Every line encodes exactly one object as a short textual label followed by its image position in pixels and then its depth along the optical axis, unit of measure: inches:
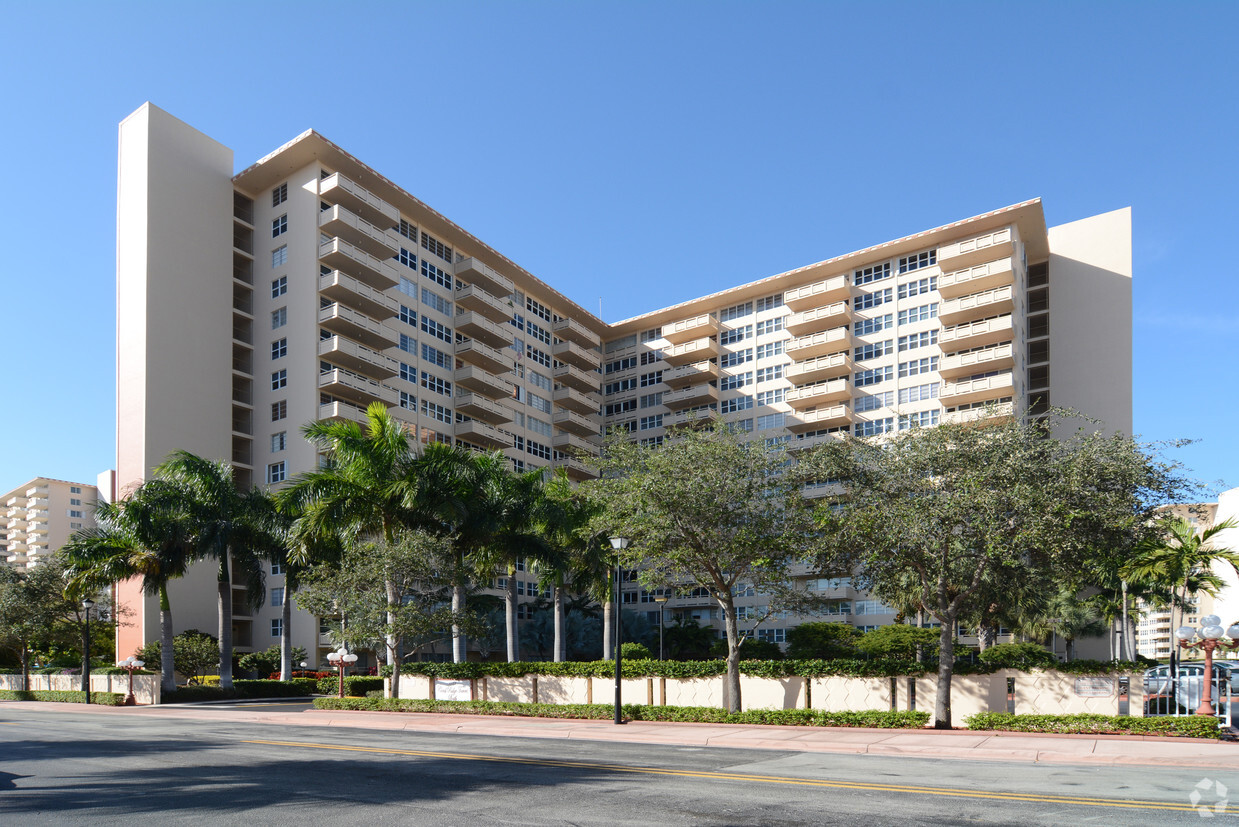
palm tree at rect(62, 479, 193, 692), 1697.8
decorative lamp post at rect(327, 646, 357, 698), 1486.2
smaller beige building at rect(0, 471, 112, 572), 6884.8
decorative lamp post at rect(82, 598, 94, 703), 1892.0
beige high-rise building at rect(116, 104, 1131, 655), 2684.5
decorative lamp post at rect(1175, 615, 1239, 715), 888.3
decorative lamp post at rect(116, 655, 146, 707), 1817.2
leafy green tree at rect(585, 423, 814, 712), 1156.5
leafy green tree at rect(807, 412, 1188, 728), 972.6
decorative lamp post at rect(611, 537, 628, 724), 1076.5
